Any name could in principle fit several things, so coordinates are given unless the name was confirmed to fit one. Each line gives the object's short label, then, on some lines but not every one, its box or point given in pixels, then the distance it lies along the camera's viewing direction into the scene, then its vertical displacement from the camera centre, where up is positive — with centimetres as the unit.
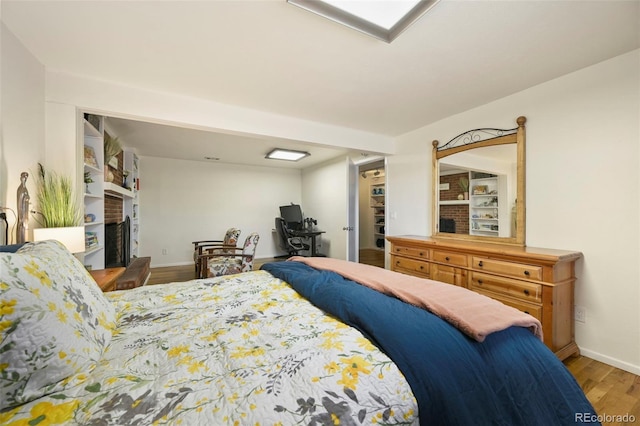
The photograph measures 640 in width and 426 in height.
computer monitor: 616 -10
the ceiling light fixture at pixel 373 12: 141 +116
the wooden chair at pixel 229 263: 341 -71
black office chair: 545 -64
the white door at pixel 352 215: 496 -6
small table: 186 -52
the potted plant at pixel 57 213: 173 -1
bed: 64 -49
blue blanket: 79 -55
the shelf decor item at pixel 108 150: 308 +75
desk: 530 -49
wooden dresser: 193 -57
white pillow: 62 -33
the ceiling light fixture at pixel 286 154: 468 +112
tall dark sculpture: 157 +0
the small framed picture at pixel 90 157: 268 +60
